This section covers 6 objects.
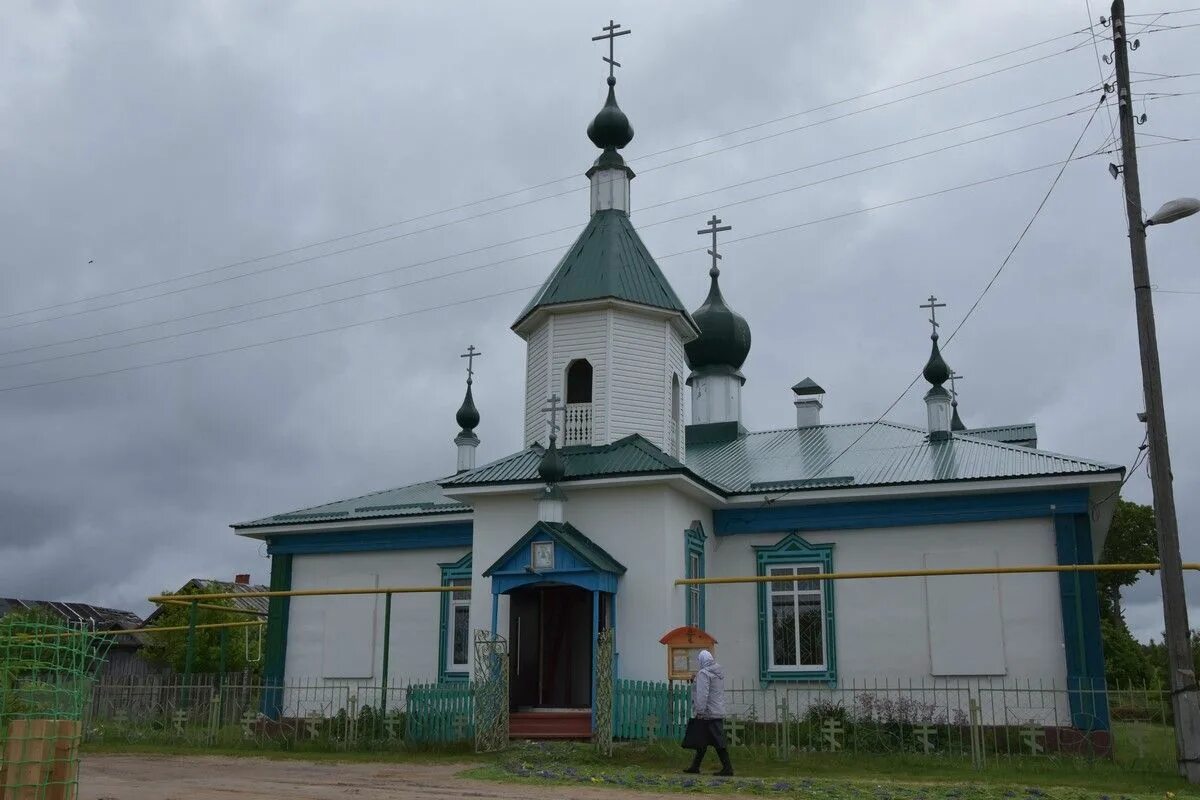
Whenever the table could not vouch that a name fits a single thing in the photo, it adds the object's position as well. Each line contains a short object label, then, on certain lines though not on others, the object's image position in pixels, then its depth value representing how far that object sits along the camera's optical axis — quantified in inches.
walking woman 477.4
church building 638.5
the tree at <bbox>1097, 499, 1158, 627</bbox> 1683.1
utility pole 469.4
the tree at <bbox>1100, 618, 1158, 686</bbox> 1373.0
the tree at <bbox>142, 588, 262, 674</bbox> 1341.0
